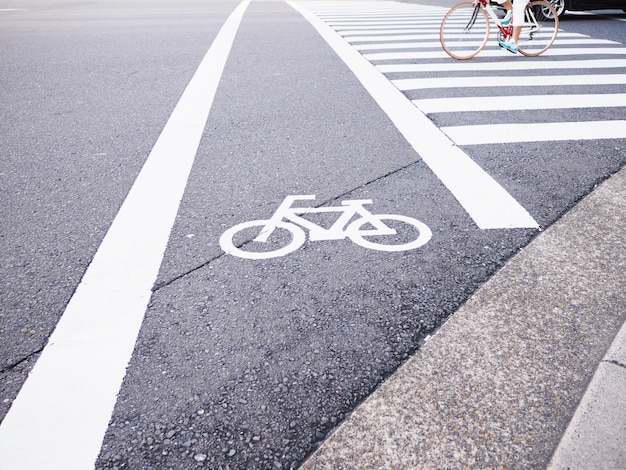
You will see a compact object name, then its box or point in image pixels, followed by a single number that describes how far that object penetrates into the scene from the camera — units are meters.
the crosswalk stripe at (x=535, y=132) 5.09
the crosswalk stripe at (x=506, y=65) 8.34
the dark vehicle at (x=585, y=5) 12.63
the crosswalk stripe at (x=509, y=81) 7.27
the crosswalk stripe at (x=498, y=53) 9.42
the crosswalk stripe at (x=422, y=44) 10.50
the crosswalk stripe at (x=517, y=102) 6.15
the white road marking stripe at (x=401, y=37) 11.44
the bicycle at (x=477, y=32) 8.80
